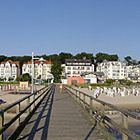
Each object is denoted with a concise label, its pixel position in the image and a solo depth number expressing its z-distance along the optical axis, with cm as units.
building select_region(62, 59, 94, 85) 8381
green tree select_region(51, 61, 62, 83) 11360
